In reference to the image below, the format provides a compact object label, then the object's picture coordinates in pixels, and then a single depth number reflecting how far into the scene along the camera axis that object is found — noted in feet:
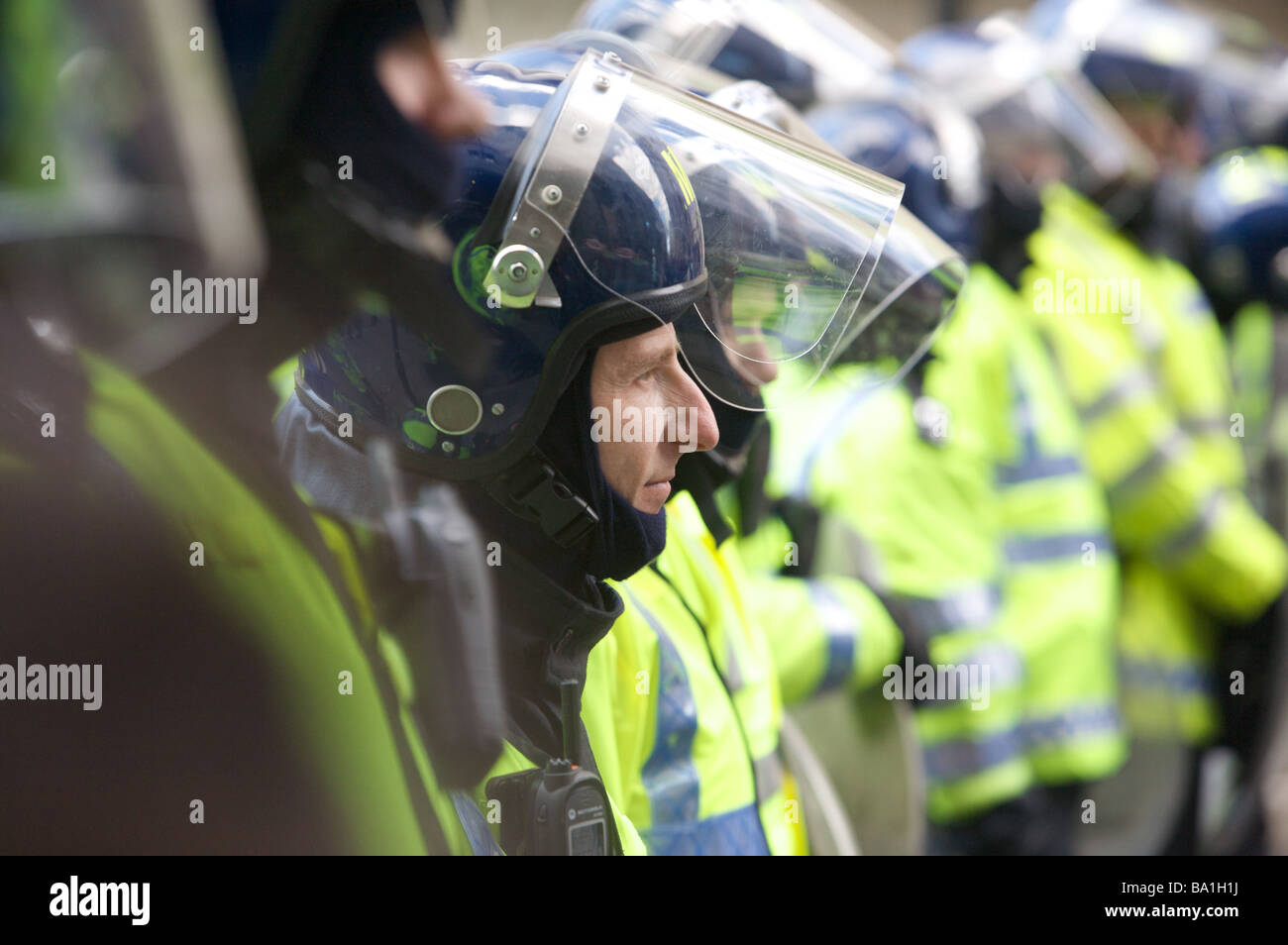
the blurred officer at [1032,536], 17.38
